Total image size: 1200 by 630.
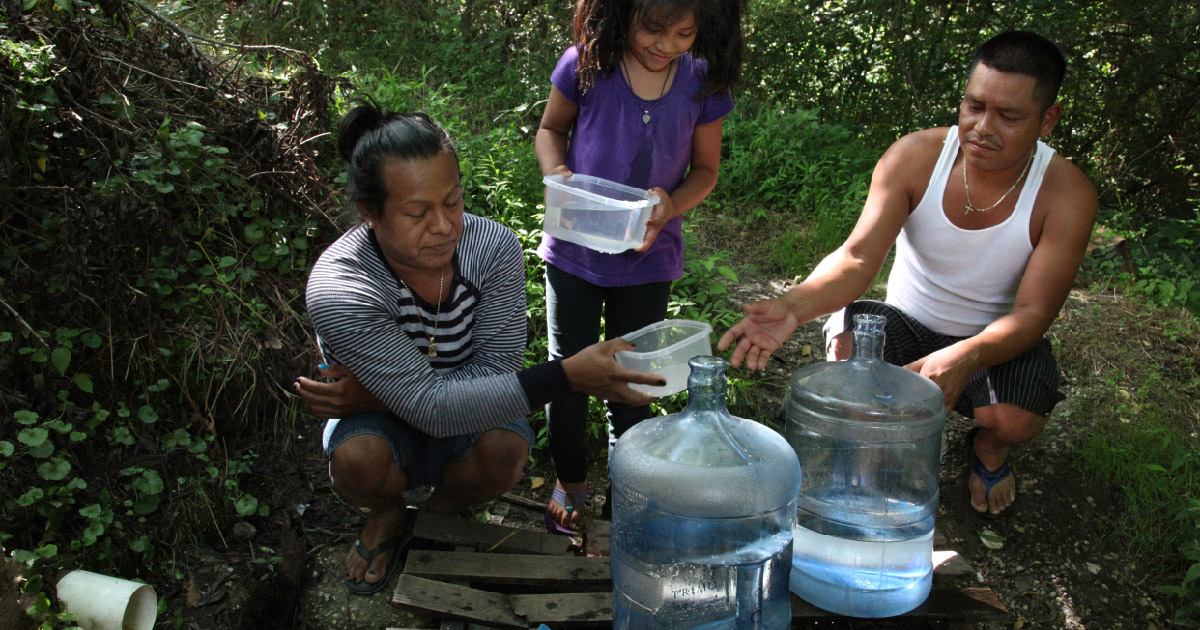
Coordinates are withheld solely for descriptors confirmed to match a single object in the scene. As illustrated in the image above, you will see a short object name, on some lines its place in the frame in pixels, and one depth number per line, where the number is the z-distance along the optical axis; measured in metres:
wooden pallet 2.60
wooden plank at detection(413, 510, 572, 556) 3.01
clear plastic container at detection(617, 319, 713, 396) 2.33
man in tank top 2.97
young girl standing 2.84
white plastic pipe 2.52
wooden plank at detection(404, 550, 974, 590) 2.80
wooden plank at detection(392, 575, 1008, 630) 2.56
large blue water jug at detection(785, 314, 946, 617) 2.56
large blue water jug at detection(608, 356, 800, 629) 2.28
